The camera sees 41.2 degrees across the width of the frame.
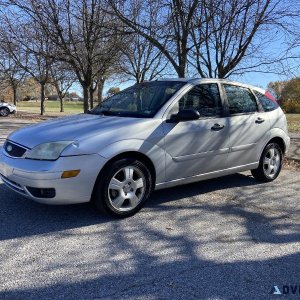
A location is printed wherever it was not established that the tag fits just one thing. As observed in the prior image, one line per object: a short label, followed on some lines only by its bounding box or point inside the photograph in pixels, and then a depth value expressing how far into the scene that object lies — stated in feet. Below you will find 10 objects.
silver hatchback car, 14.07
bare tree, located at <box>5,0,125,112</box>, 43.86
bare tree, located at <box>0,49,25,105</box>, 93.97
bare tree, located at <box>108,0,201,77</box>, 31.50
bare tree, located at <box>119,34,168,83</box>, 74.52
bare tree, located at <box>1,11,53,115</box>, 52.42
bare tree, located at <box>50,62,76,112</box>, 64.55
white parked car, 104.32
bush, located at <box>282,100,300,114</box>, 218.79
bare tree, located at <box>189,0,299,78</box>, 31.22
